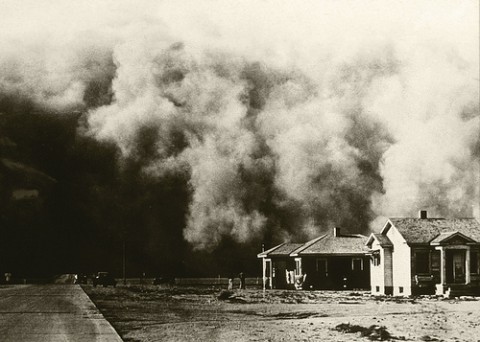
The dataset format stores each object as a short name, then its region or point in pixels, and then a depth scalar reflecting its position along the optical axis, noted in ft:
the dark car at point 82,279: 244.26
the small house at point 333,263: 182.80
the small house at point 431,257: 140.05
